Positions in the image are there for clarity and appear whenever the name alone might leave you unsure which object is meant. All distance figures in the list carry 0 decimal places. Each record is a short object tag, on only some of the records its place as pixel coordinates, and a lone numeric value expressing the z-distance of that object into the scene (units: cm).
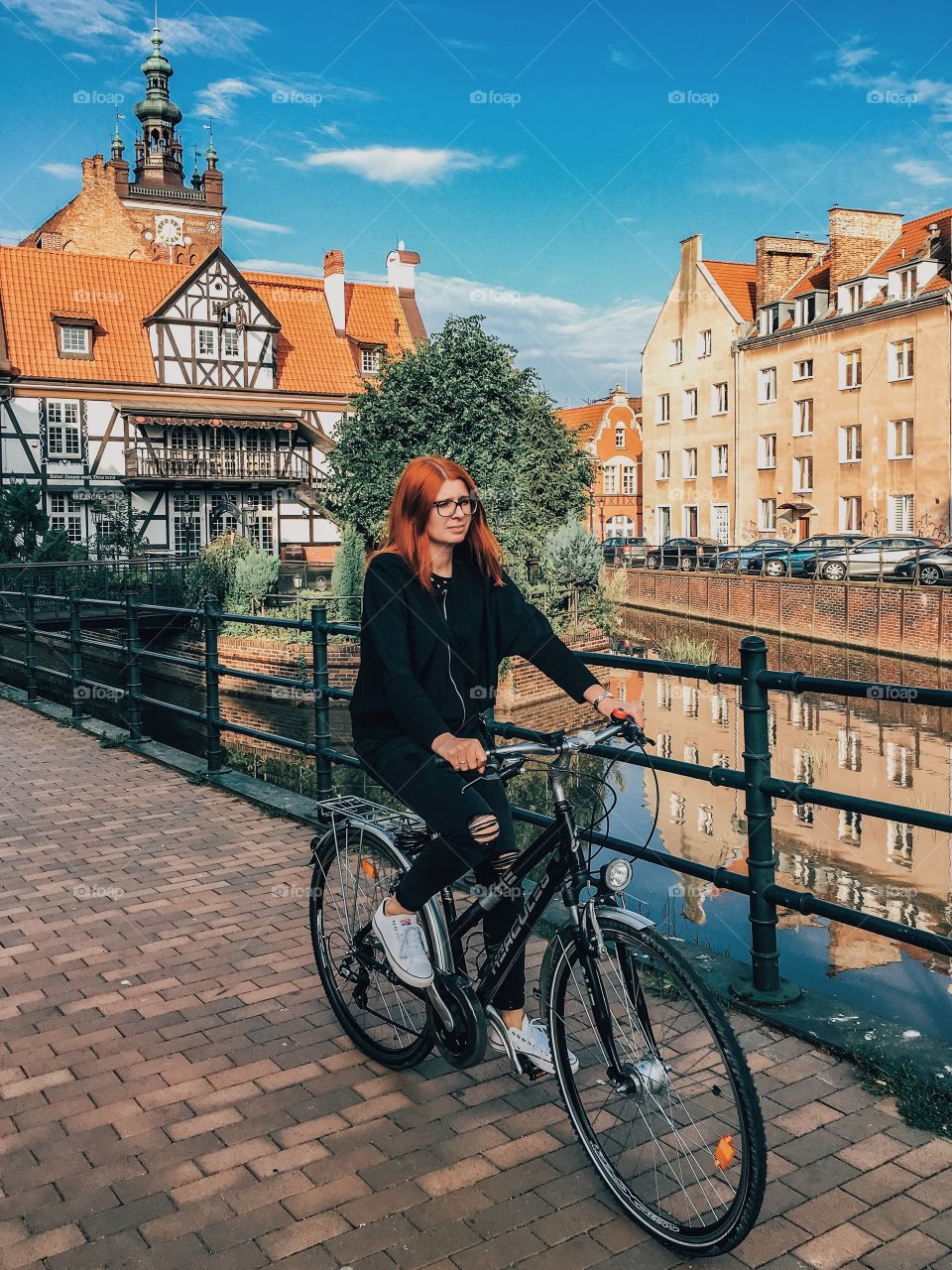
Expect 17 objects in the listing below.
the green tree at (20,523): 3200
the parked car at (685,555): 4169
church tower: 5684
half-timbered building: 3969
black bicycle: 284
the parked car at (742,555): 3925
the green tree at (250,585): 2980
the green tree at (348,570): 2953
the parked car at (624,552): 4581
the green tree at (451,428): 2989
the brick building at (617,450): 6875
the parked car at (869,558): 3288
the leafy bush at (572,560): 3134
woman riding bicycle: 334
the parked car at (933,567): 2956
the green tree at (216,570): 2953
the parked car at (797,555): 3575
